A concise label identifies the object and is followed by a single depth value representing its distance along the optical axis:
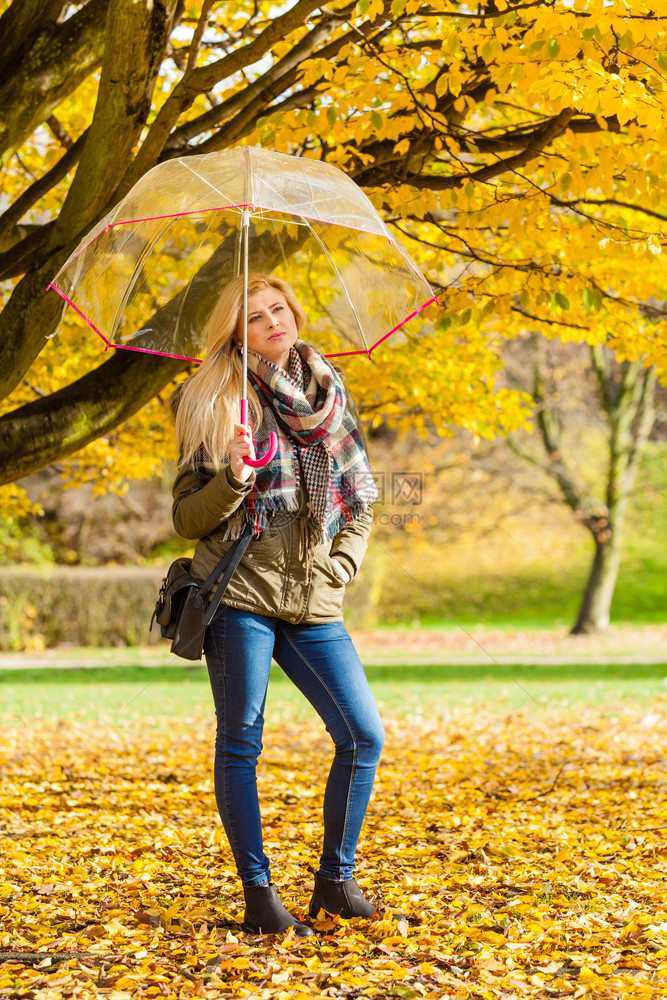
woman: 5.25
